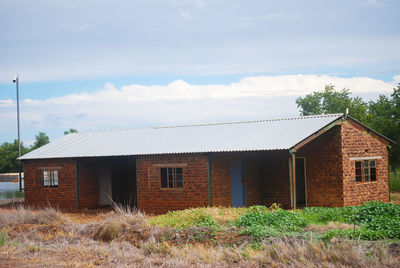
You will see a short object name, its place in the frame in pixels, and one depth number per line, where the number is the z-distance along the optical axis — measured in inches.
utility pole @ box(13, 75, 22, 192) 1338.7
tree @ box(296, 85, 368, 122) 1482.5
